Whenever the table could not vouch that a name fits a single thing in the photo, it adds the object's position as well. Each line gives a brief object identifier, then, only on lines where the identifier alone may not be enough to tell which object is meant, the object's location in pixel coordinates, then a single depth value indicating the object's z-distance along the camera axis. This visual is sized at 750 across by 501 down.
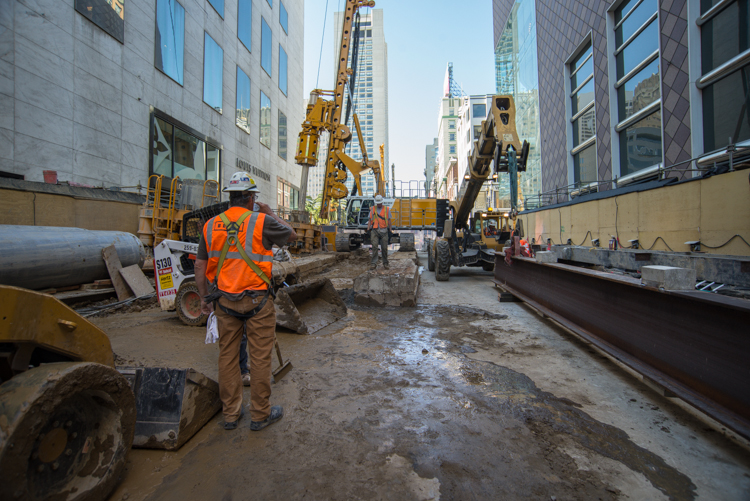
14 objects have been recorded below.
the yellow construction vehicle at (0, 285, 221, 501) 1.46
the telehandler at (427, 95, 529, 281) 8.34
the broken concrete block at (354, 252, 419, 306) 7.46
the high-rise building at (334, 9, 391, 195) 112.75
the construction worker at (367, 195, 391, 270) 9.01
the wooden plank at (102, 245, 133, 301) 7.24
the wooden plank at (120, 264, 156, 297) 7.39
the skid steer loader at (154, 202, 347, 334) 5.30
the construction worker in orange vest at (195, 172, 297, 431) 2.75
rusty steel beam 2.29
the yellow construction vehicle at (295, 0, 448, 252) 16.03
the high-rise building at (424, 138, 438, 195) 113.00
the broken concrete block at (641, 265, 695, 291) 2.79
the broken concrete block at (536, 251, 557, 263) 5.83
